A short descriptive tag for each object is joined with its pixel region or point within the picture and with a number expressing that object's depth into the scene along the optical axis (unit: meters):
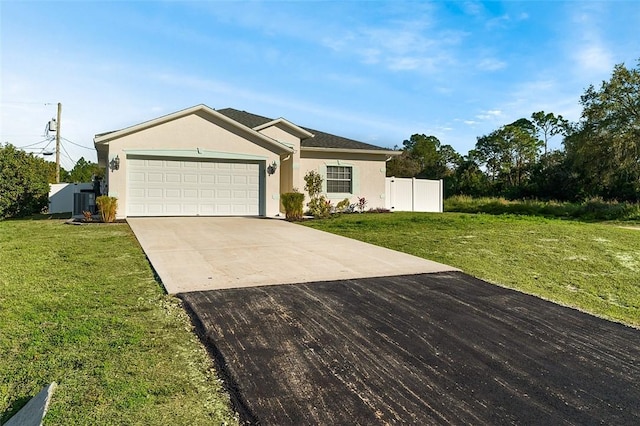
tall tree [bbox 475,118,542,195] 39.94
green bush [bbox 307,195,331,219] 15.51
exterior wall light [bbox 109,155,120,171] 14.02
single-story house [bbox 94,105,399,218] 14.27
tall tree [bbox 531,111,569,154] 41.56
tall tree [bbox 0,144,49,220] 15.30
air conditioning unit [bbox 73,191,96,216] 17.09
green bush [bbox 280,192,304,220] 14.75
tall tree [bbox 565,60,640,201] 23.20
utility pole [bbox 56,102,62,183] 27.00
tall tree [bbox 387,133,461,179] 43.41
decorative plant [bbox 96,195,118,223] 13.05
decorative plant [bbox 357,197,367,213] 19.12
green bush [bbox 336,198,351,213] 16.89
